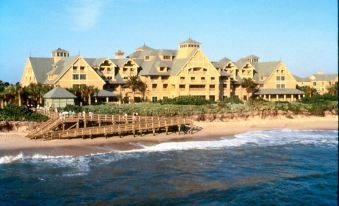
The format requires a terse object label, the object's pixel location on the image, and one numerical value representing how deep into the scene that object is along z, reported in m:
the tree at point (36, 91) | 55.47
